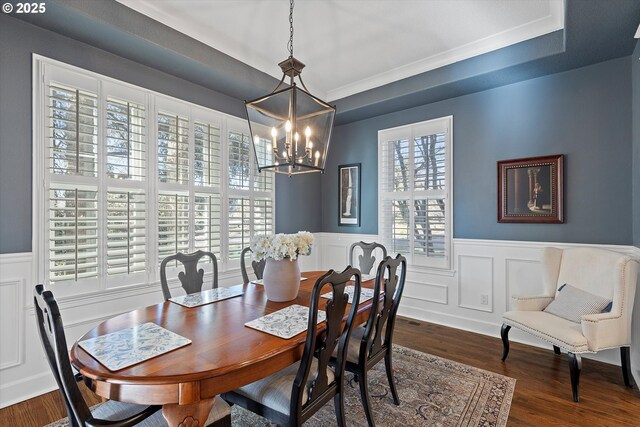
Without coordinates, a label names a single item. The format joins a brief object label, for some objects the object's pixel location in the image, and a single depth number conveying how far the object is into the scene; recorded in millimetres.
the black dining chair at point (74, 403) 1110
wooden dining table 1146
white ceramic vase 2082
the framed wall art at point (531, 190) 3148
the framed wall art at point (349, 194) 4711
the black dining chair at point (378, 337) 1887
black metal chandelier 1998
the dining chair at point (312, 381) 1422
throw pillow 2512
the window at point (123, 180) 2396
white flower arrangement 2037
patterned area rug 2031
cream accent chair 2285
